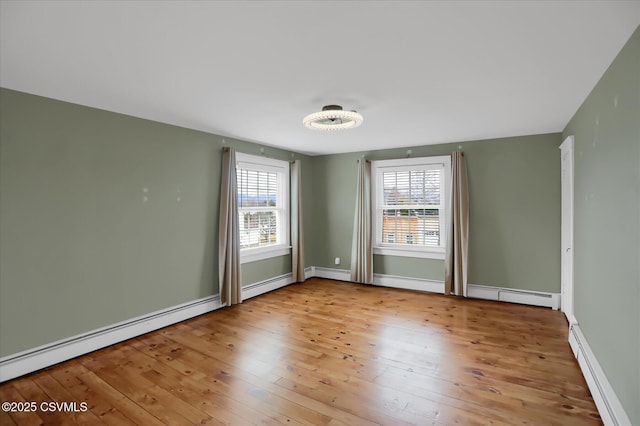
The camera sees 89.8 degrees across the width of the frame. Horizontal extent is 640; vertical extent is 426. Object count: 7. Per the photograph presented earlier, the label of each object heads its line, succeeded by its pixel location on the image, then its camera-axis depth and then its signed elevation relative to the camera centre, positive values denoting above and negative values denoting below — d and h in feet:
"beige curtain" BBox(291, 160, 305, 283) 19.21 -0.33
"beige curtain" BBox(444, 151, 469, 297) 16.21 -0.54
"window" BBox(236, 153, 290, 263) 16.57 +0.49
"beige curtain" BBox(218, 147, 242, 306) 14.71 -0.93
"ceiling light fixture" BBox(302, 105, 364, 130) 9.97 +3.17
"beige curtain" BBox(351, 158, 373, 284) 18.93 -0.63
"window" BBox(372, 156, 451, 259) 17.43 +0.69
